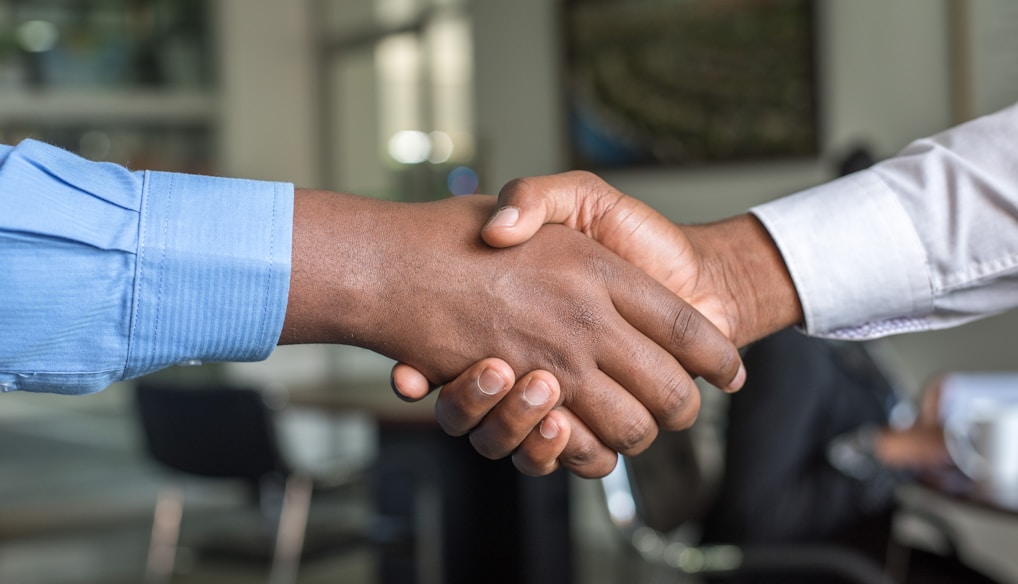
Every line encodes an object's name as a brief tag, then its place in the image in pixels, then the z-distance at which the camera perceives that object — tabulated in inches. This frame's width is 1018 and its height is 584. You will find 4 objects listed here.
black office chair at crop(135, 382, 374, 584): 123.6
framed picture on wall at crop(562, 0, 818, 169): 155.6
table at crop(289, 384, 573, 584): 134.4
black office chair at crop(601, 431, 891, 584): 81.4
